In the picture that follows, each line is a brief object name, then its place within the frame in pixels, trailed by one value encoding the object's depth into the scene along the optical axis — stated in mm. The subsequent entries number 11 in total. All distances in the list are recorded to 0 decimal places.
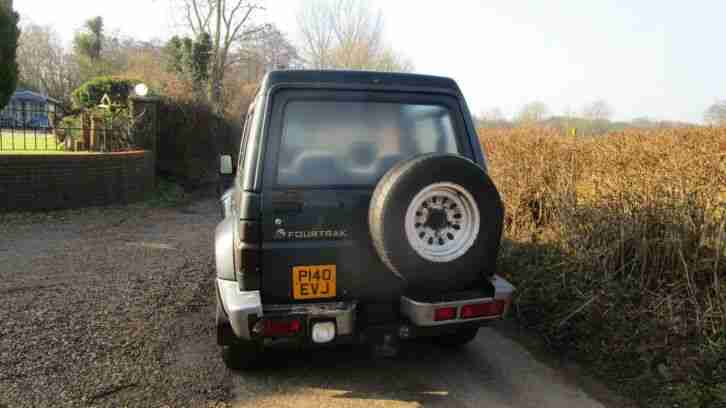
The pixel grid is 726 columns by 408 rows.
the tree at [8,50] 8570
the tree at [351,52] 27375
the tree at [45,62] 42156
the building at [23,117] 9555
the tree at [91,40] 39000
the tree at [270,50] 24438
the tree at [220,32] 22438
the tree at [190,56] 21406
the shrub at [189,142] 12453
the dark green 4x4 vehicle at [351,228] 2855
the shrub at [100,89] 15070
